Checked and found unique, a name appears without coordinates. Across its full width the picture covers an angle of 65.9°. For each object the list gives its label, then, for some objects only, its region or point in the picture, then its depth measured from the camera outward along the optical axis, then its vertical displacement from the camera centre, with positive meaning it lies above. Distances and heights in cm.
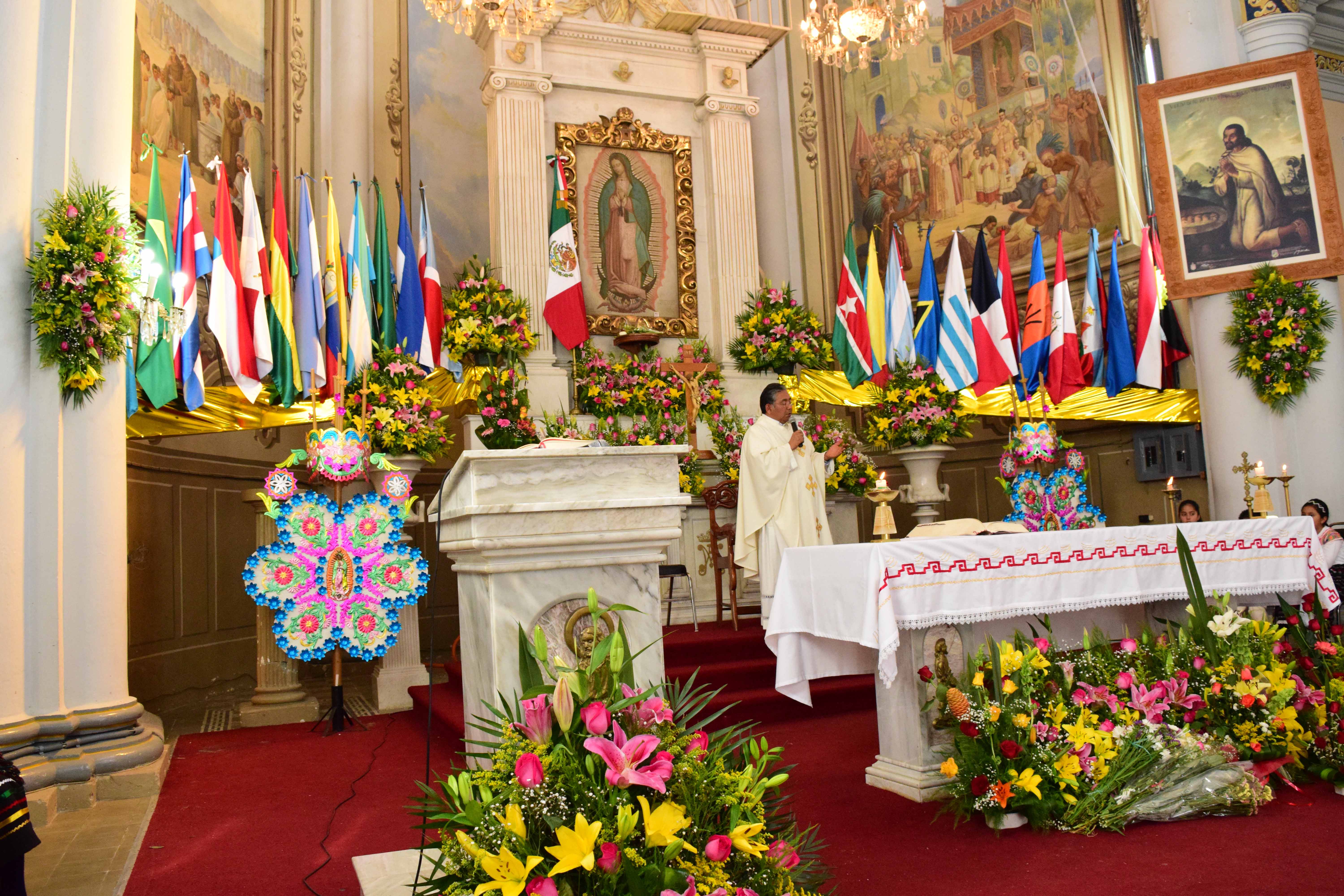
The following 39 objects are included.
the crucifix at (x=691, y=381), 909 +132
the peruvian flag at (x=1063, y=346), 962 +147
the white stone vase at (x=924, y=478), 927 +32
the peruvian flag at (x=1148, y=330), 956 +156
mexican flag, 937 +225
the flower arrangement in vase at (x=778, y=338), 982 +175
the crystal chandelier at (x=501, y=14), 813 +435
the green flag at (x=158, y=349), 634 +130
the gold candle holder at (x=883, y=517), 506 +0
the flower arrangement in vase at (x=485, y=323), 881 +187
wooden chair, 785 -2
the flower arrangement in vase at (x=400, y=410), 803 +106
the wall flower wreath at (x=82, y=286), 516 +141
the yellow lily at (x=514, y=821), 223 -60
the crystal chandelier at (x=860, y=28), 815 +400
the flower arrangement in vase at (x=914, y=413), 922 +90
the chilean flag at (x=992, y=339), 966 +158
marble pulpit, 336 -1
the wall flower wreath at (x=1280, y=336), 833 +125
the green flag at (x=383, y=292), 883 +218
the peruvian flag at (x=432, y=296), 903 +217
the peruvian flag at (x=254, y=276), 786 +213
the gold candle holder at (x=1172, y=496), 618 +1
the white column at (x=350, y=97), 1073 +474
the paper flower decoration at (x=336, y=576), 652 -16
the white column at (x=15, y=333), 499 +117
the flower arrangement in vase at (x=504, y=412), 809 +102
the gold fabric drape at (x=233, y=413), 756 +113
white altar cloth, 445 -34
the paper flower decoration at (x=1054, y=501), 799 +4
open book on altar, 502 -9
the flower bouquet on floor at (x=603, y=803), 226 -62
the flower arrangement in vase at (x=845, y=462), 861 +46
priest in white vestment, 673 +18
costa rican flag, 707 +185
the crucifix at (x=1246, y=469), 643 +15
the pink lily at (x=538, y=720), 247 -43
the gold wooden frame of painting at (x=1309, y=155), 845 +273
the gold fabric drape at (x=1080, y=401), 968 +98
